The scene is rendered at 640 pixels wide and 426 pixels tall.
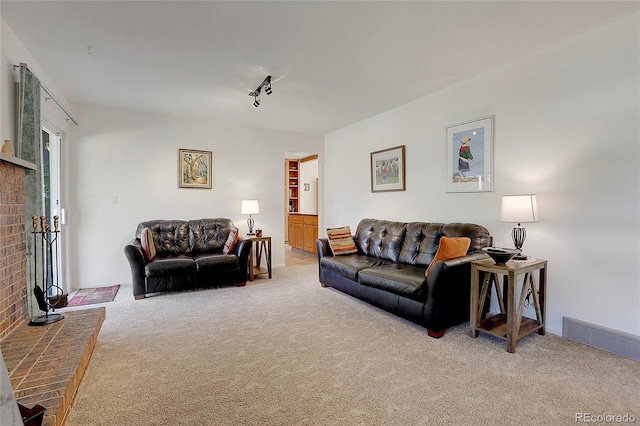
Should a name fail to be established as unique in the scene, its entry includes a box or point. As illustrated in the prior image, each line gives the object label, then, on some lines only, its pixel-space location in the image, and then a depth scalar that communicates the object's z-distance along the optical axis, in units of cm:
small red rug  366
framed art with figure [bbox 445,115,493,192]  328
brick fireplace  208
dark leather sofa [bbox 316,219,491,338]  271
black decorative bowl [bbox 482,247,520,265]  256
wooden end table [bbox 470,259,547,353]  242
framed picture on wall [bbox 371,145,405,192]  440
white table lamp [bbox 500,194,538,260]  264
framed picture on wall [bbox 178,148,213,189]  483
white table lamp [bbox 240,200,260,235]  494
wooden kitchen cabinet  678
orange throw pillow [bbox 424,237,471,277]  286
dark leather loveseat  379
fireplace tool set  230
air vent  232
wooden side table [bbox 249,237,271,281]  468
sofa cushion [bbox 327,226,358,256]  421
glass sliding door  378
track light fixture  335
